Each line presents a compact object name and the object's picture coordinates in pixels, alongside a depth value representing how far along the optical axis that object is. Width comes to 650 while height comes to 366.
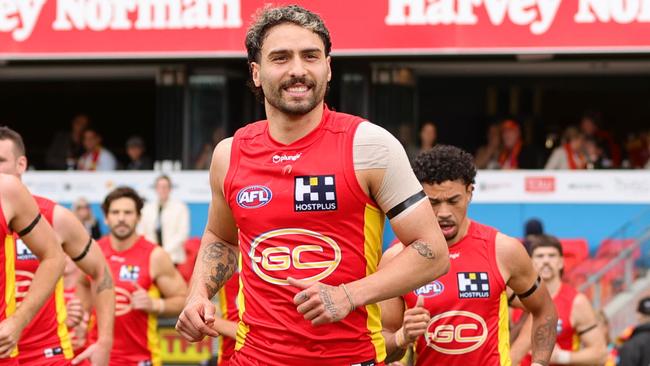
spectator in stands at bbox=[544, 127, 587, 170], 15.59
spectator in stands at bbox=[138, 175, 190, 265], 14.96
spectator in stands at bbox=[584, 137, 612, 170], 15.48
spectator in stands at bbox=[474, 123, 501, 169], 15.90
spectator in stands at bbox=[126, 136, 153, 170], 16.66
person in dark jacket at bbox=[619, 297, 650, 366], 10.14
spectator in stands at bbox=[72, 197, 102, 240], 15.49
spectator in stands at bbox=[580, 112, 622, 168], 16.12
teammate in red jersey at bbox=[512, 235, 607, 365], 9.49
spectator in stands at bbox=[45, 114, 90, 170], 17.47
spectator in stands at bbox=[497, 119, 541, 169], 15.76
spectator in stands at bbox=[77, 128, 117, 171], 16.92
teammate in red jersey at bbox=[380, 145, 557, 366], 6.42
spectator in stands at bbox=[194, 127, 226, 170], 16.45
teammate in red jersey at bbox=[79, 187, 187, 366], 10.07
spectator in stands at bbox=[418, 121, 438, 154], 15.97
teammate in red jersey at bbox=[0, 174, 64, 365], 6.42
